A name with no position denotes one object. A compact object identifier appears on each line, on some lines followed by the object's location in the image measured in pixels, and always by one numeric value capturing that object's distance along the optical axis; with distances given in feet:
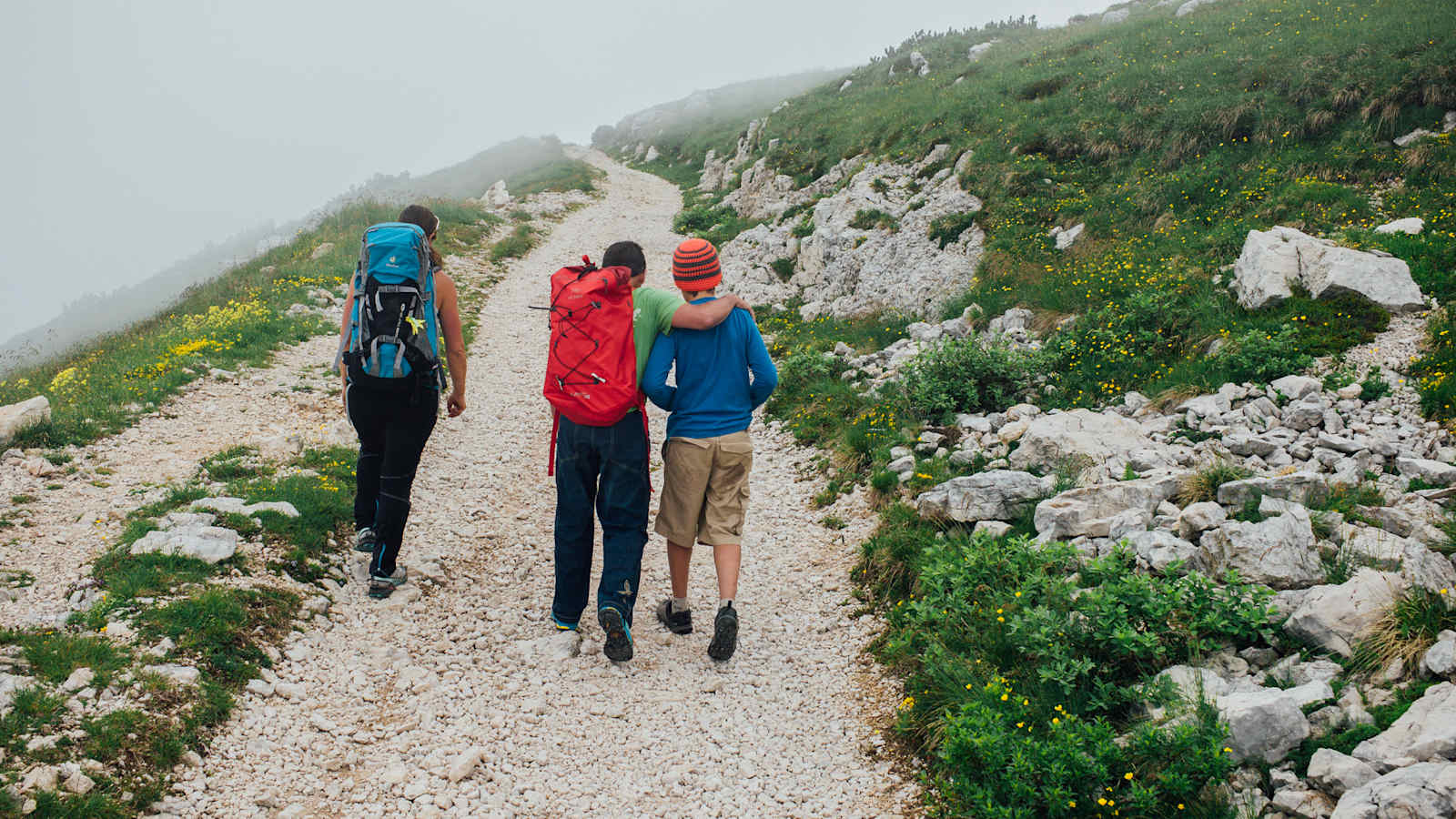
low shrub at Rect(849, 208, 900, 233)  54.82
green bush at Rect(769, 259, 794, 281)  60.90
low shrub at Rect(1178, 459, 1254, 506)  19.88
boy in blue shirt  18.75
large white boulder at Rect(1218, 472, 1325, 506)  18.57
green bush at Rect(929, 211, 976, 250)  49.19
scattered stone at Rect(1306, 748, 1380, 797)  11.44
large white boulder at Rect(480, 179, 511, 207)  109.79
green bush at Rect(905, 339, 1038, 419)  30.68
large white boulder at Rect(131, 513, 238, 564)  21.06
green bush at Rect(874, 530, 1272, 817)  13.15
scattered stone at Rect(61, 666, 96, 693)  15.57
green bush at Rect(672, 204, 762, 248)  77.22
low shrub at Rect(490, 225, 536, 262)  76.02
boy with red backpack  17.89
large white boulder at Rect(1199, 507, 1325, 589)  16.12
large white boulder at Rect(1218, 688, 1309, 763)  12.66
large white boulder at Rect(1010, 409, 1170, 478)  23.62
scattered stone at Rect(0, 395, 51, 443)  28.81
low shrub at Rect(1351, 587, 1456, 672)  13.38
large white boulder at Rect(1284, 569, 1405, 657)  14.26
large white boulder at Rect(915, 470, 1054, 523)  22.70
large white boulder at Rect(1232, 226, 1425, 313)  26.73
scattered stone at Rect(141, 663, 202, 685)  16.53
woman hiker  20.12
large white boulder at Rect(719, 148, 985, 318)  46.62
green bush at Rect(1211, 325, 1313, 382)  25.25
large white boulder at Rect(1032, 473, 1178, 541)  20.22
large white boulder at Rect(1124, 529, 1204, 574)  17.24
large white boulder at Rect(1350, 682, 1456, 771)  11.14
